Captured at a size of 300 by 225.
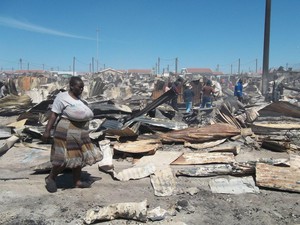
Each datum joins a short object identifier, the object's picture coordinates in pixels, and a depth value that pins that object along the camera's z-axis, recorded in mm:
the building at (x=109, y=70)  63212
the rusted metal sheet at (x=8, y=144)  6880
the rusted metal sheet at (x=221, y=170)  5270
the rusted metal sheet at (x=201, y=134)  7148
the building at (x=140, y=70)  83875
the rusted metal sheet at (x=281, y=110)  8914
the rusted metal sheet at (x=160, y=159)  6000
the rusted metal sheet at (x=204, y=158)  5904
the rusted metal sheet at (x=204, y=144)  6855
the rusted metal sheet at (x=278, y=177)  4742
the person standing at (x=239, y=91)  15430
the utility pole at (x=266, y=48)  20250
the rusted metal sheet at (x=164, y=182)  4744
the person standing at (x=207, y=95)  13383
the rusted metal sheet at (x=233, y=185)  4767
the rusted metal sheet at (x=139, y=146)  6473
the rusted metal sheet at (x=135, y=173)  5298
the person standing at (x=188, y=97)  14195
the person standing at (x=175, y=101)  13438
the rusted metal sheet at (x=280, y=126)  7970
